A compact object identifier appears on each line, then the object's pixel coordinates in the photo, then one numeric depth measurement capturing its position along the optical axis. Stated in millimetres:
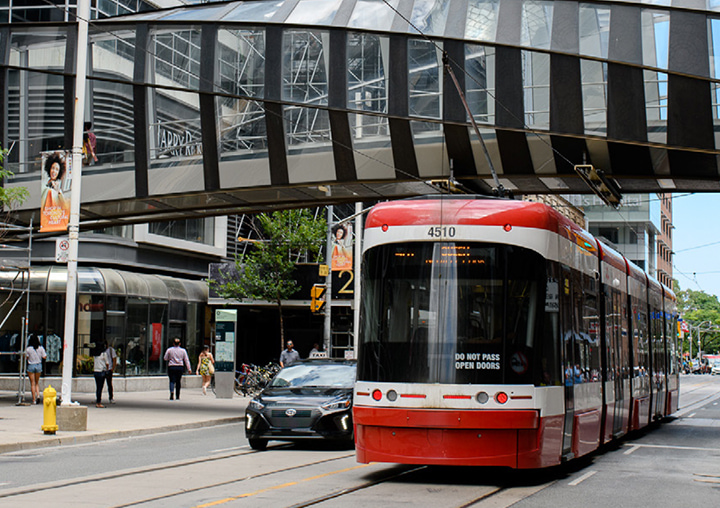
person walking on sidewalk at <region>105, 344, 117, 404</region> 25734
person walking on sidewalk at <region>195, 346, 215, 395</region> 33656
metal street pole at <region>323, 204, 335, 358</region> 32969
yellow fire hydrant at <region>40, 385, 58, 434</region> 17312
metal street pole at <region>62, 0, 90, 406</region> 18188
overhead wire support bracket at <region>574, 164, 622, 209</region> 19714
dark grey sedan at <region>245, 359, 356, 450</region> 15289
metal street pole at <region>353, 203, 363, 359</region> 32938
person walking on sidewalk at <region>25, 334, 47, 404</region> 25719
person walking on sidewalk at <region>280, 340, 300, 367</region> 29188
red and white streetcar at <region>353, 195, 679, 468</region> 10359
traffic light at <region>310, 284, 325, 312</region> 30297
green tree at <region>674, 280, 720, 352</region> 156750
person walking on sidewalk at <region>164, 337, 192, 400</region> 28078
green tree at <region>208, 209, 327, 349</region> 38094
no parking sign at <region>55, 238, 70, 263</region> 18328
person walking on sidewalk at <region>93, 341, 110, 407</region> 25484
